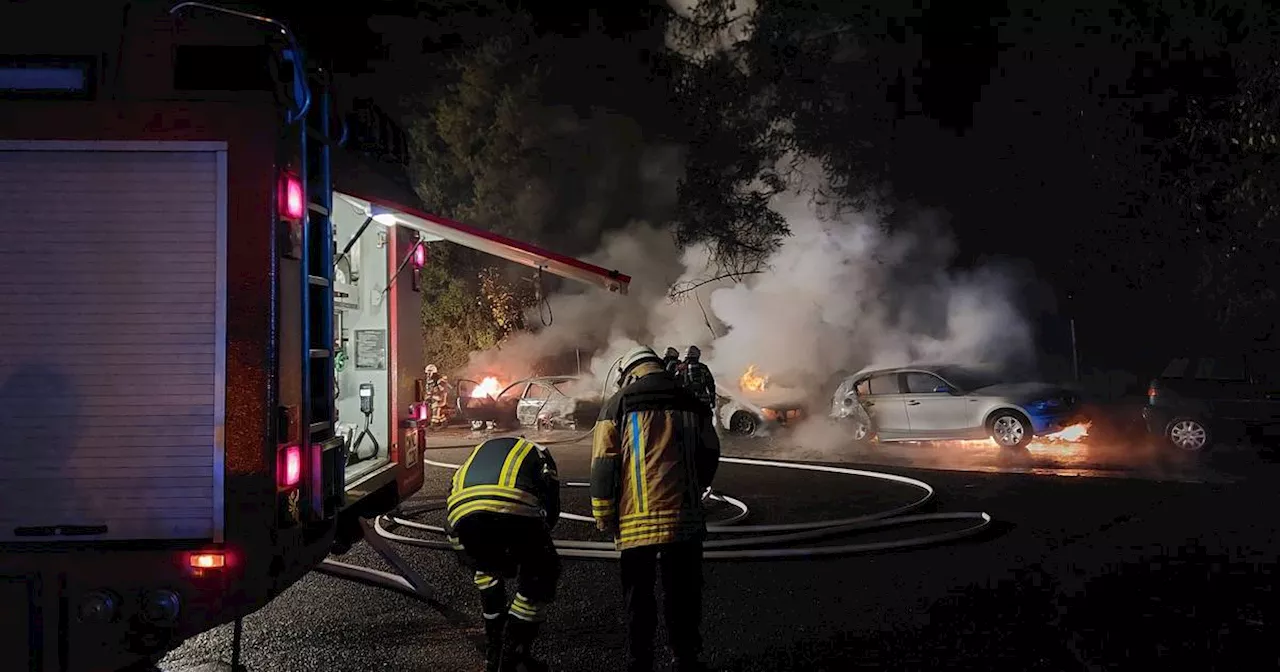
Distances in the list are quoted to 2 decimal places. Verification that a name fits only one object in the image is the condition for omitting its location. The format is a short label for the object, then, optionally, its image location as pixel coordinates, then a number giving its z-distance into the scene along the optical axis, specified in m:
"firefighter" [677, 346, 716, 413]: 9.70
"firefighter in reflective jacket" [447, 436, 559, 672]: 4.18
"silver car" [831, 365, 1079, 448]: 13.19
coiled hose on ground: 6.59
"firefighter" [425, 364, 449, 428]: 17.70
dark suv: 12.05
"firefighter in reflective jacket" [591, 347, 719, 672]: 4.15
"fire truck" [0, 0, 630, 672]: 3.34
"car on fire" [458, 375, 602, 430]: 18.17
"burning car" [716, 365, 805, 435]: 16.42
